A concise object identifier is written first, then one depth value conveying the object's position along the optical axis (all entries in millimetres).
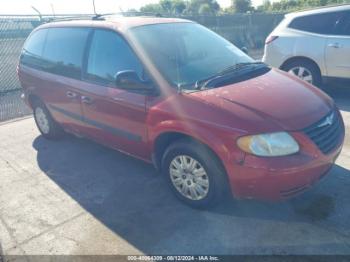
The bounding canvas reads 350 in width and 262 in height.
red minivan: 2812
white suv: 6047
